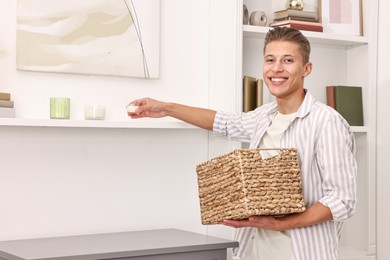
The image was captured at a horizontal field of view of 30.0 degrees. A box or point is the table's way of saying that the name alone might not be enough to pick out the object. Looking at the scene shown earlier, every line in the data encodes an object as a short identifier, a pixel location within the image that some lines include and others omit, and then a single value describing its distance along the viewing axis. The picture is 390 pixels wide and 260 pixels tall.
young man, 2.58
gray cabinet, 2.69
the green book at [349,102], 3.78
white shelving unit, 3.69
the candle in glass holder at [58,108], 3.07
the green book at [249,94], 3.43
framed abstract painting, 3.10
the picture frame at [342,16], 3.76
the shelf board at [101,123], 2.93
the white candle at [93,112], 3.14
